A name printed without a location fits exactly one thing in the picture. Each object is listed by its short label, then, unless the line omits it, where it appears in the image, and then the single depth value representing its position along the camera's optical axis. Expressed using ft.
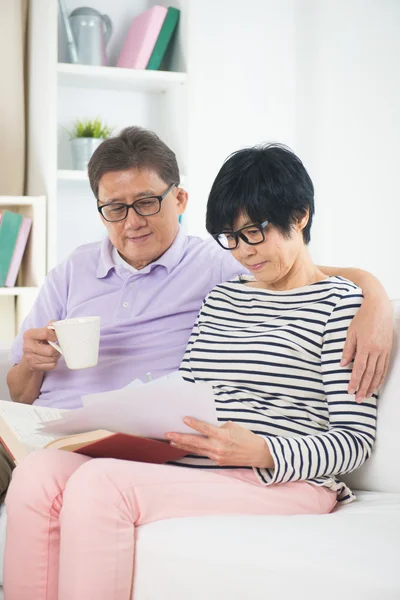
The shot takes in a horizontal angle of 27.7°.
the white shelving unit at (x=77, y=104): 9.46
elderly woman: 4.20
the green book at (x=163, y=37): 10.04
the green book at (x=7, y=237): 9.37
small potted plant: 9.89
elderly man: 6.03
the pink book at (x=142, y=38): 9.88
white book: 4.79
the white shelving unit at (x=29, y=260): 9.35
